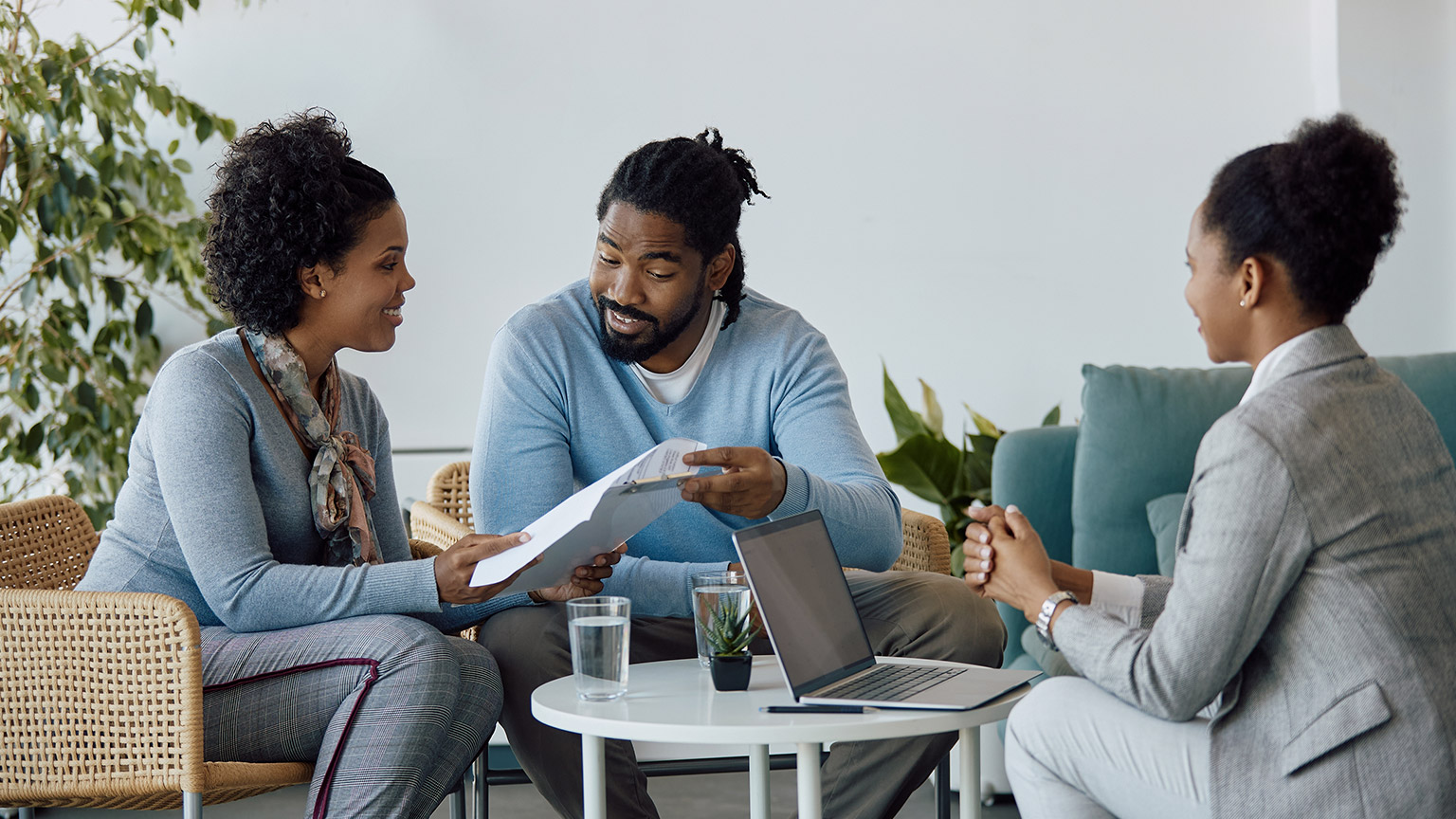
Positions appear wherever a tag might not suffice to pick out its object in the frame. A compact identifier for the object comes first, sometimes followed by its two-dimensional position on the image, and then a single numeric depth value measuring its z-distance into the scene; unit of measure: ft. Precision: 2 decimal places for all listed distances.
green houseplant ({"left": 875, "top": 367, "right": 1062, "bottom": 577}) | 19.34
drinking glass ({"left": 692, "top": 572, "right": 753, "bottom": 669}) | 12.57
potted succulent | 12.54
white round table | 11.91
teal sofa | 16.66
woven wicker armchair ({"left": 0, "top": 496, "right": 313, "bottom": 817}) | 12.93
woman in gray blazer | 11.55
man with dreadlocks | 14.07
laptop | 12.22
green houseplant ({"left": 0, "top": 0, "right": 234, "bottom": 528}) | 18.16
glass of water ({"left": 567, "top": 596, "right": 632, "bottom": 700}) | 12.42
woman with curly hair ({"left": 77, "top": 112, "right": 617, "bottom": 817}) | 13.05
